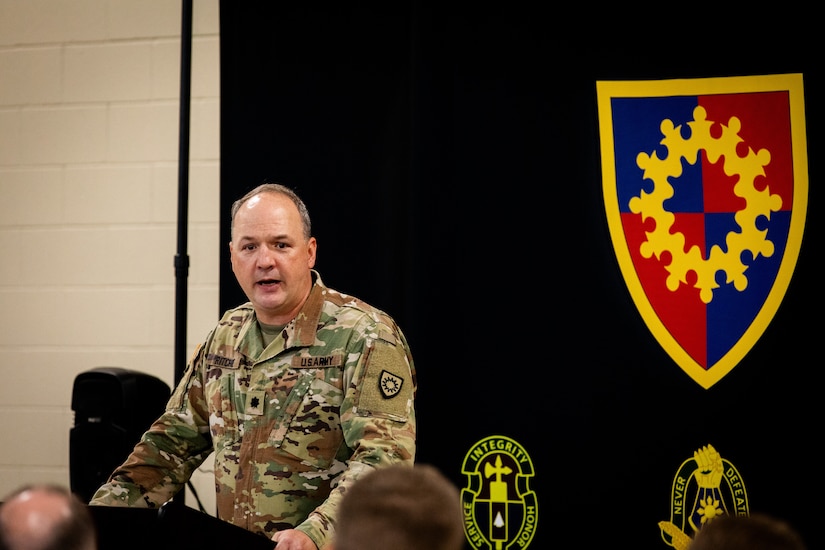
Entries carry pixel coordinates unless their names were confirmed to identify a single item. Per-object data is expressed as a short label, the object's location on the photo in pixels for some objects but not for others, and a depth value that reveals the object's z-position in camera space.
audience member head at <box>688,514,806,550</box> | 4.19
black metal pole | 6.75
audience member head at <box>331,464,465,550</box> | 4.13
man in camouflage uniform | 5.83
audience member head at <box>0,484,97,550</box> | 3.82
